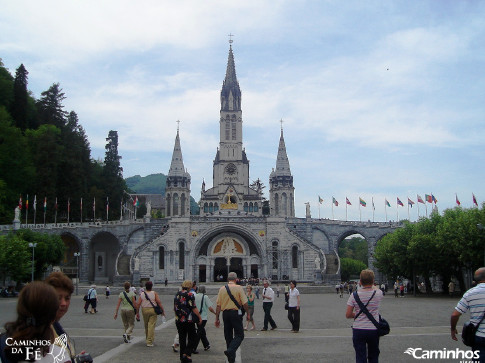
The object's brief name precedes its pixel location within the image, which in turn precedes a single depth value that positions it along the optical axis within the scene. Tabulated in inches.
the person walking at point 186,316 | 387.2
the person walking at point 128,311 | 474.3
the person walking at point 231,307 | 370.0
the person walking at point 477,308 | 237.0
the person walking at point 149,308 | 451.2
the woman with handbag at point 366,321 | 269.0
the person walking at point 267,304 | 587.0
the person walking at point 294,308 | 565.0
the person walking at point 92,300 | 860.2
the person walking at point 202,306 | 431.2
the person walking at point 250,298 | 655.7
